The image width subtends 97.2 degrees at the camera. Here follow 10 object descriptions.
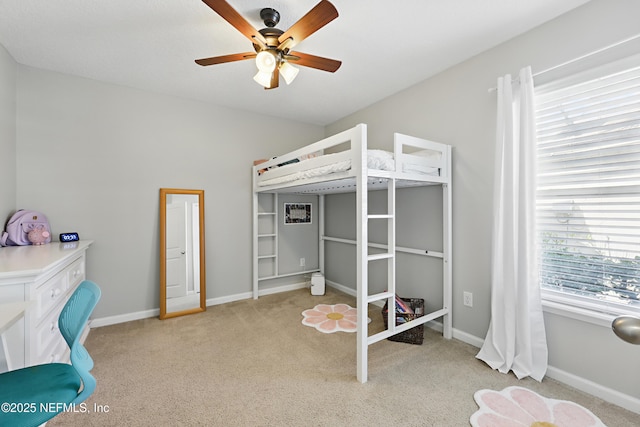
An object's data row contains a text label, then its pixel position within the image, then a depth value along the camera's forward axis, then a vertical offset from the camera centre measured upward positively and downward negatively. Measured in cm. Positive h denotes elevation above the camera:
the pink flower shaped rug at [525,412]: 147 -109
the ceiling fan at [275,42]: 147 +104
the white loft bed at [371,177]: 191 +29
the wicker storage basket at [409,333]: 234 -100
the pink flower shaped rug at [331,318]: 267 -107
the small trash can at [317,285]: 366 -92
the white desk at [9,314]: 91 -35
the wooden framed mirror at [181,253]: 300 -43
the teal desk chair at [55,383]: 90 -61
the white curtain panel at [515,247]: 187 -23
